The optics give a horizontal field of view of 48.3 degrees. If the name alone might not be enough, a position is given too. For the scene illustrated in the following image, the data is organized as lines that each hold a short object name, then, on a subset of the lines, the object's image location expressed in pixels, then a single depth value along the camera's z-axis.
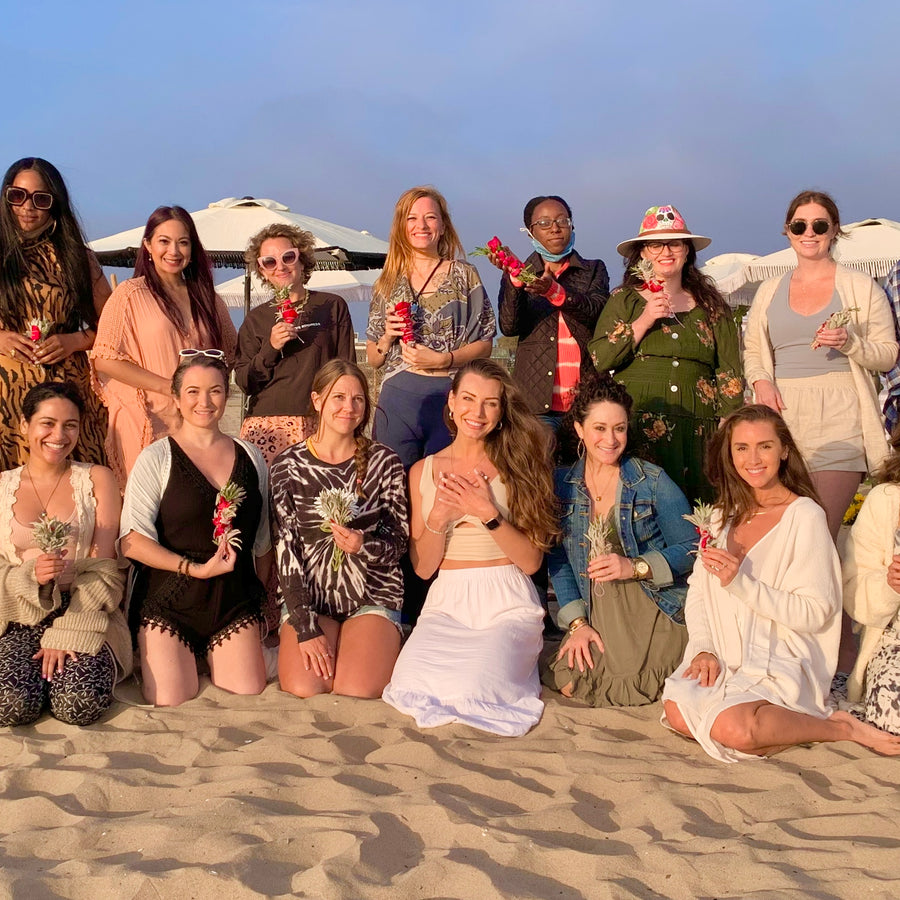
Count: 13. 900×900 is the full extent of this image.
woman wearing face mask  6.20
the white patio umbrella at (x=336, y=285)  23.16
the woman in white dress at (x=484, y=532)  5.13
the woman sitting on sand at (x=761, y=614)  4.34
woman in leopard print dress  5.79
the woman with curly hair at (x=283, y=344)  6.08
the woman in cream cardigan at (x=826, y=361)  5.54
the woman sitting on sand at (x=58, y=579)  4.71
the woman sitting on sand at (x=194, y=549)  5.14
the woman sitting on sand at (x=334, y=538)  5.27
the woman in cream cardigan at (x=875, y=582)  4.64
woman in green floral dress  5.87
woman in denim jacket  5.17
